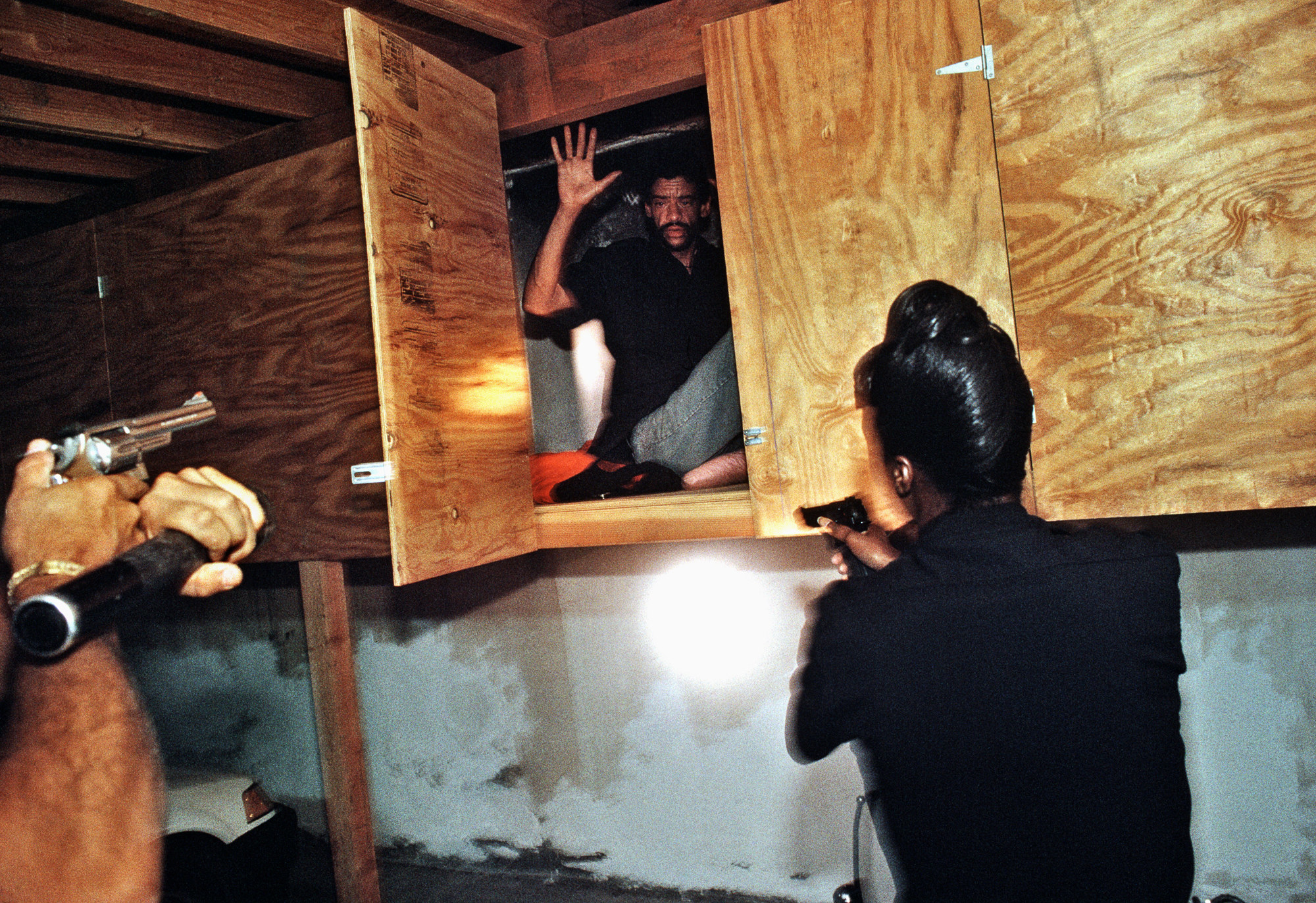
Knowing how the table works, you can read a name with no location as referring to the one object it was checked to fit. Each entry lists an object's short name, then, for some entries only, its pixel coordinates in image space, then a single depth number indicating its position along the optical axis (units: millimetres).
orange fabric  2852
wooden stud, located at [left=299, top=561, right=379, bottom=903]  2701
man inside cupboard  2816
